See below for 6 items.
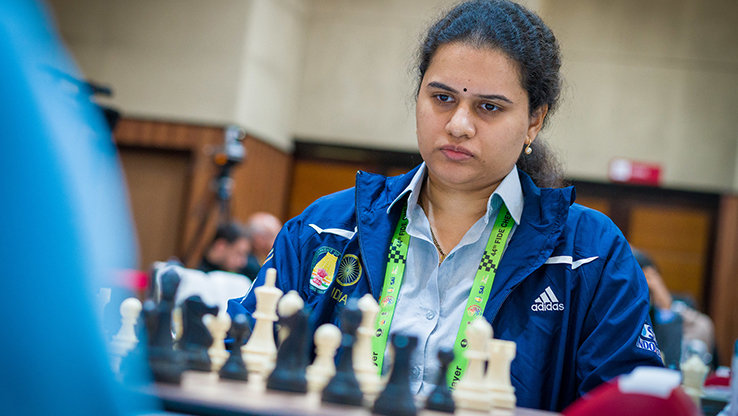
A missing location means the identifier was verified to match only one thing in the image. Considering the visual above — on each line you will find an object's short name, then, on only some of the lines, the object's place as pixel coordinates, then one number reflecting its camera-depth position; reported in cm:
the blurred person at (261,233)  527
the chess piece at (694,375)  190
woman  129
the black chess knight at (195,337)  94
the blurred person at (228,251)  469
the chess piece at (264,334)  100
